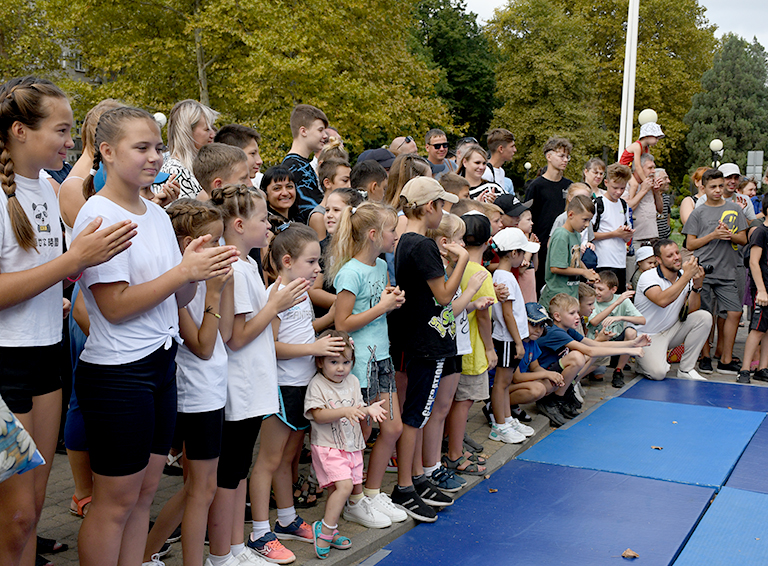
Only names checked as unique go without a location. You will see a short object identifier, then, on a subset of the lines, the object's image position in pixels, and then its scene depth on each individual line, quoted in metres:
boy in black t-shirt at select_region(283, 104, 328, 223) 5.45
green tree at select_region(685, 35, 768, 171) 47.47
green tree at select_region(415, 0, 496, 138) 41.44
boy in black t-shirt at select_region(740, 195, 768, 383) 8.30
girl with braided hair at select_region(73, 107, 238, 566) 2.59
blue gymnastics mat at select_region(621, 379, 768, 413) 7.43
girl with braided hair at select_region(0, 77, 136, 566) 2.47
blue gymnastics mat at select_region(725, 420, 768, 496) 5.15
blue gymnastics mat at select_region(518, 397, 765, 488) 5.46
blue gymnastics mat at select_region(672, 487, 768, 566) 4.00
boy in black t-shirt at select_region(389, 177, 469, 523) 4.48
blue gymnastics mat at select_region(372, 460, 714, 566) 4.01
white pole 15.21
